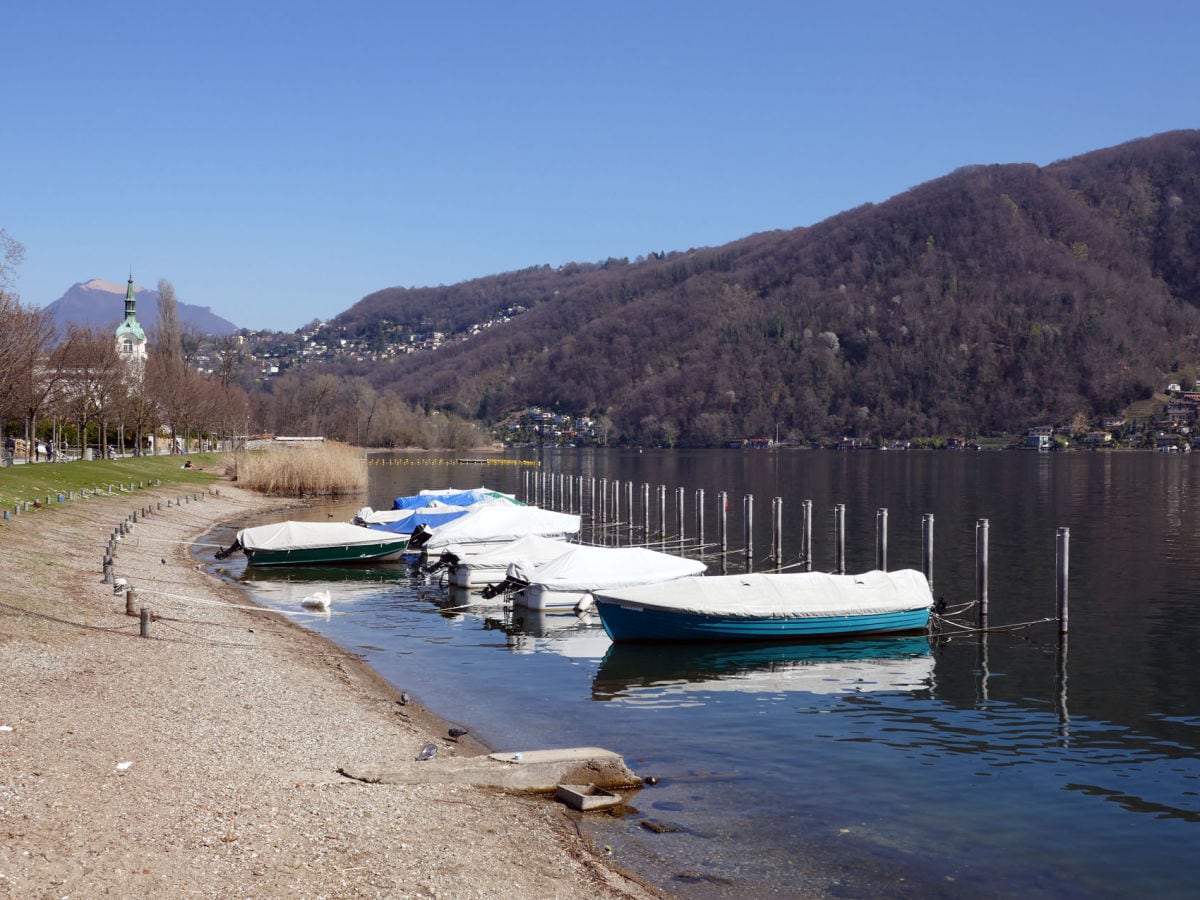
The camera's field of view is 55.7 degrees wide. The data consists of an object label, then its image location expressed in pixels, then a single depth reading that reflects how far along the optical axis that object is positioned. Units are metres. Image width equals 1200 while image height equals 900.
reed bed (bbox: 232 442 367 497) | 89.56
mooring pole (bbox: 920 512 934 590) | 37.03
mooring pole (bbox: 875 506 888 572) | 40.00
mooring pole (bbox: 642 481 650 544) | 62.83
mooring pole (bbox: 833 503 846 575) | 43.50
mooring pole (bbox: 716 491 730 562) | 54.48
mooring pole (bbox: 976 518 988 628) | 33.62
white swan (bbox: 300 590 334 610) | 35.81
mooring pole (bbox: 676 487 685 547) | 59.98
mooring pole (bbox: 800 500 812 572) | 46.78
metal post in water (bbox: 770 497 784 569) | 48.62
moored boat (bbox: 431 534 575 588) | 41.38
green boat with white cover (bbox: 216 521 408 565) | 46.72
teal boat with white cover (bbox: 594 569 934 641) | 29.50
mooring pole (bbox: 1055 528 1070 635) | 31.23
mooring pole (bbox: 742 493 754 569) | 51.50
